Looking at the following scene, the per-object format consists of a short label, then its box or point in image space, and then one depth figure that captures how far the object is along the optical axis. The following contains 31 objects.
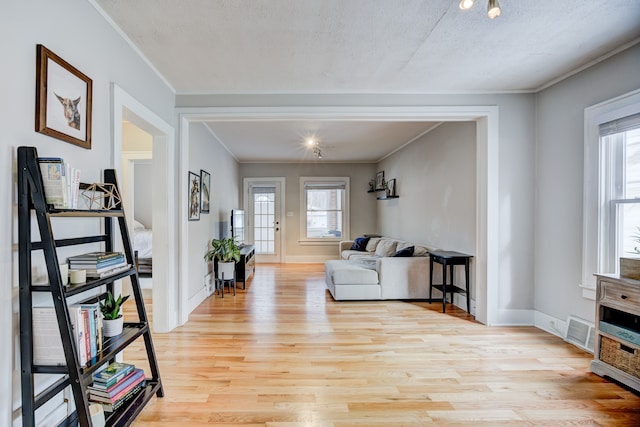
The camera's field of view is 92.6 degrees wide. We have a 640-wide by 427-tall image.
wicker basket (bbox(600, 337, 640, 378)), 2.09
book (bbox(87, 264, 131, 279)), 1.62
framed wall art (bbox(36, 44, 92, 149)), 1.49
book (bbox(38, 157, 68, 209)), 1.38
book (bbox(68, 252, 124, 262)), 1.63
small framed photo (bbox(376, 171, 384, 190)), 7.16
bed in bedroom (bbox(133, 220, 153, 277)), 4.89
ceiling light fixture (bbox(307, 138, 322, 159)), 5.58
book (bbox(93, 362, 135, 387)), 1.72
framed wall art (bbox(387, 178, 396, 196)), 6.39
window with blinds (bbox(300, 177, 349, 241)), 7.92
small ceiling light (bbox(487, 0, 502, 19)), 1.56
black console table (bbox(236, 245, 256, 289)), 5.07
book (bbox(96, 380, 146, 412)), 1.69
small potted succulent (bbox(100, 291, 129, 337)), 1.76
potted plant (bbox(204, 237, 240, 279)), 4.65
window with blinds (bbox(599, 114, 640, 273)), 2.43
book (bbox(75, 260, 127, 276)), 1.62
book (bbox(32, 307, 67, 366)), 1.39
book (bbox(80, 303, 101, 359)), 1.55
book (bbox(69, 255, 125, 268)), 1.62
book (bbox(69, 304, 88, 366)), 1.45
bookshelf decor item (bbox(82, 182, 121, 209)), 1.81
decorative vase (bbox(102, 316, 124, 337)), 1.76
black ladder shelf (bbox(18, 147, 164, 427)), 1.33
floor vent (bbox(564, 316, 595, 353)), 2.70
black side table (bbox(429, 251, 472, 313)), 3.74
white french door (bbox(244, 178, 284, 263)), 7.88
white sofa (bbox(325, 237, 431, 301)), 4.30
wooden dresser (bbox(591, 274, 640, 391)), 2.08
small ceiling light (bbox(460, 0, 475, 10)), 1.57
